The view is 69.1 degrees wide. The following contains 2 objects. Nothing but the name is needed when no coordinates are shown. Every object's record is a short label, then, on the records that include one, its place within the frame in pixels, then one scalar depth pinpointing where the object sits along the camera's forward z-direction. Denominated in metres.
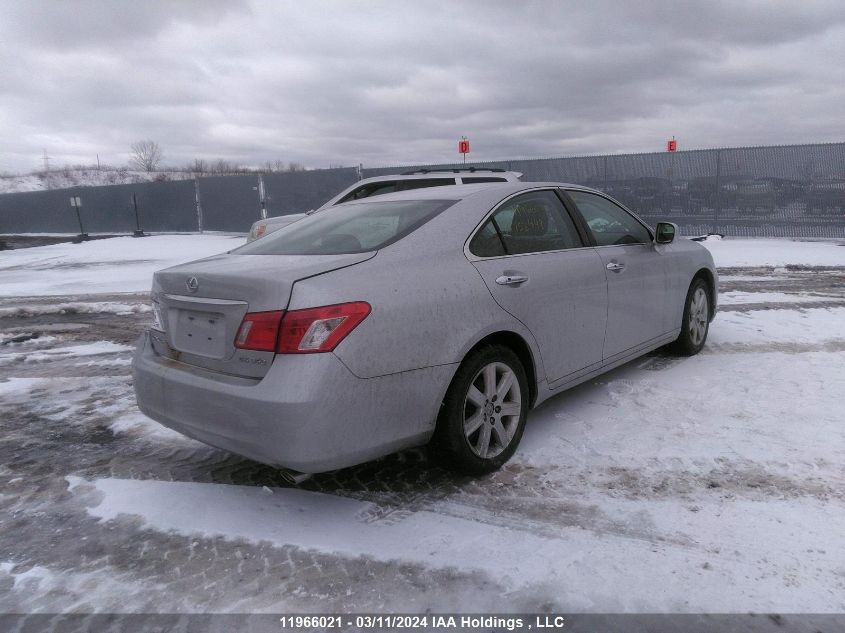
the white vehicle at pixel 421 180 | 7.34
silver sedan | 2.56
